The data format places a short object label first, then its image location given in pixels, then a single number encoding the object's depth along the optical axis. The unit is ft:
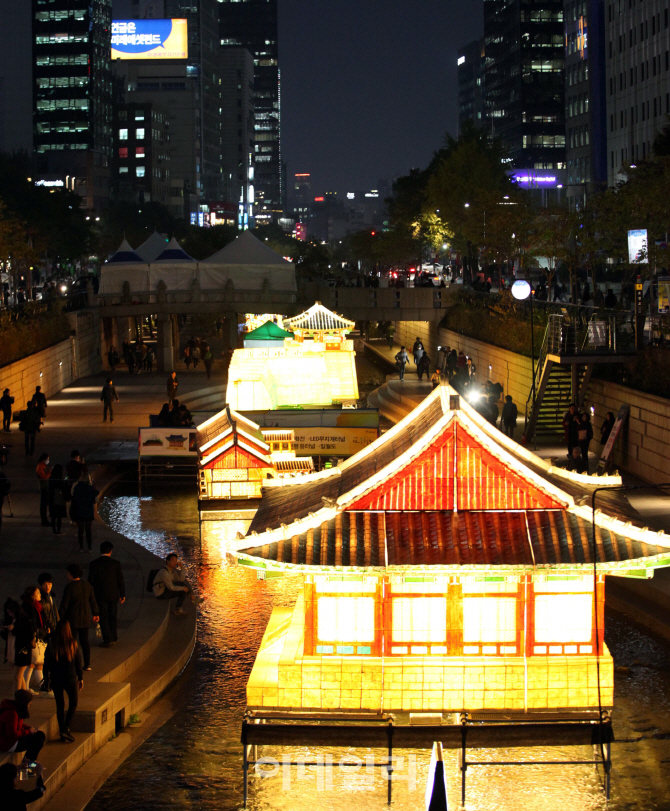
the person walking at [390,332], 277.23
